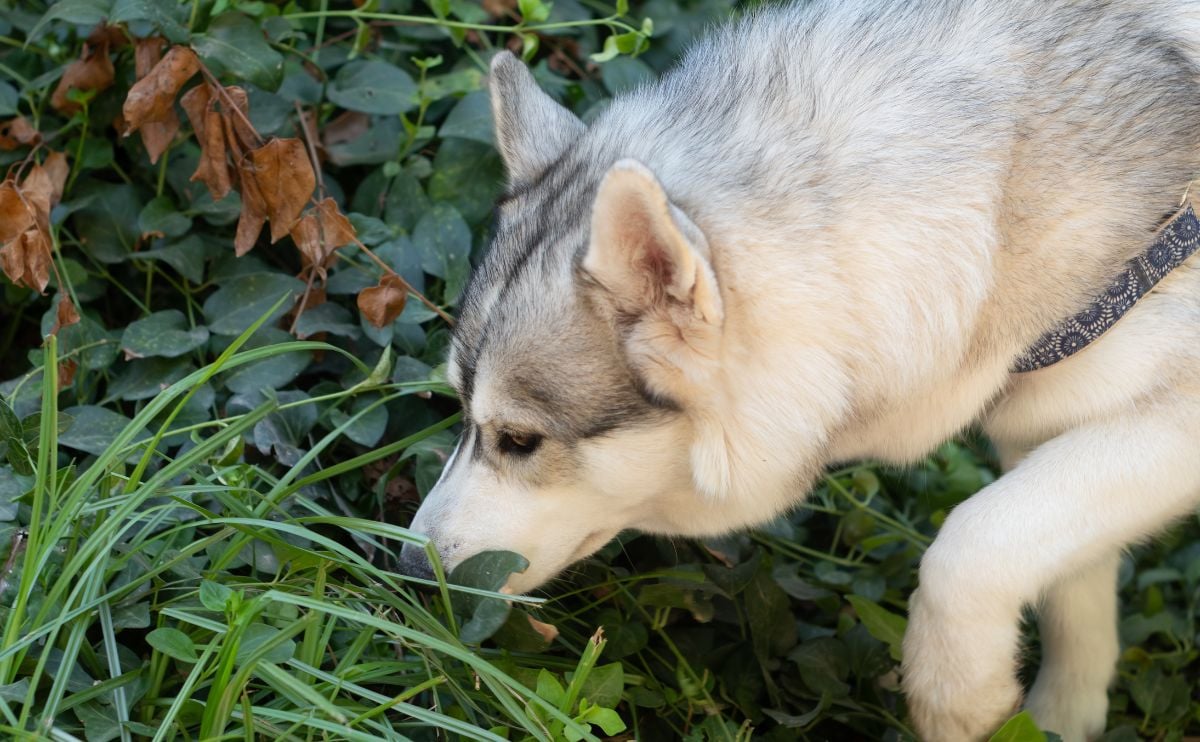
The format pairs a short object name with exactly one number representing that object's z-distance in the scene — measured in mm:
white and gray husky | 2635
